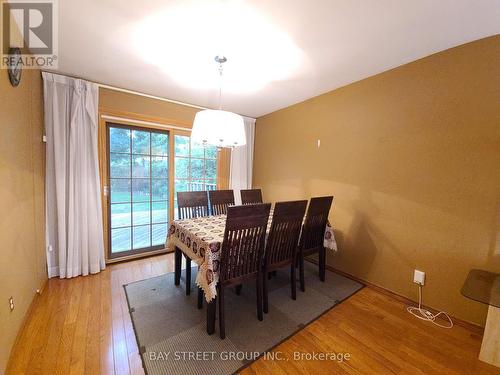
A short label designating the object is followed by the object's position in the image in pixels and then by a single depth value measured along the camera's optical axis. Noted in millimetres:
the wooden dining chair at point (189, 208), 2282
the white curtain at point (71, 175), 2342
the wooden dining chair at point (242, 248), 1564
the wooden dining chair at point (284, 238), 1865
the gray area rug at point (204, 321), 1428
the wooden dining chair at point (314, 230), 2195
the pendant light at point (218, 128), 1897
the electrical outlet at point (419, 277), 2025
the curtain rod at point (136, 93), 2616
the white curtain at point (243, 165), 3922
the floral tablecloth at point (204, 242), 1542
